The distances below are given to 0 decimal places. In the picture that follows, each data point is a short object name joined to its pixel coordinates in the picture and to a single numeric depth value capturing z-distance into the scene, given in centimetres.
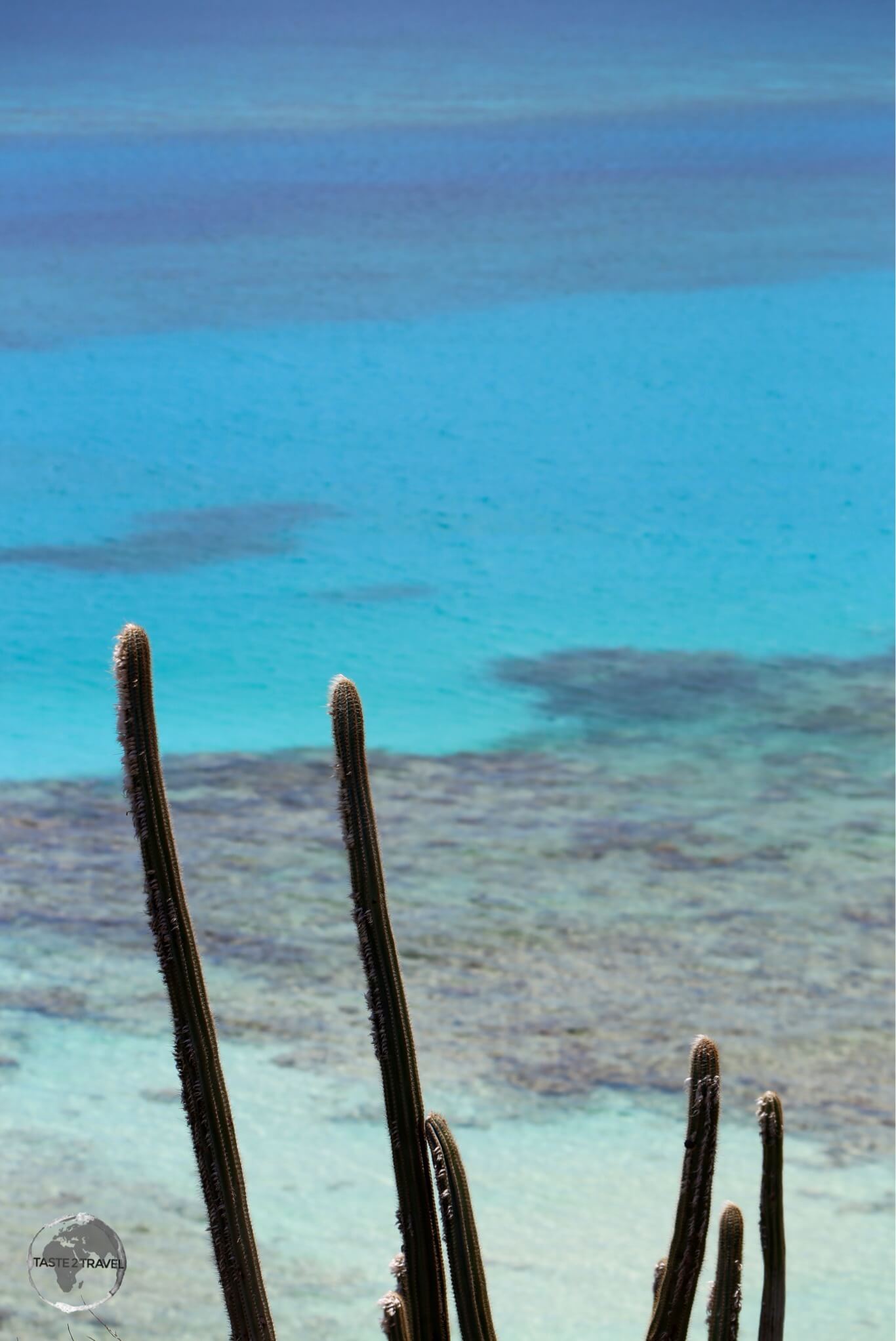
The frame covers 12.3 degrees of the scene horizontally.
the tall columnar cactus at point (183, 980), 790
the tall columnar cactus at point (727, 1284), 829
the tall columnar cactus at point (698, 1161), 814
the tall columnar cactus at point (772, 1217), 841
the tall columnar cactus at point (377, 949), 817
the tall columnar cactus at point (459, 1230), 822
